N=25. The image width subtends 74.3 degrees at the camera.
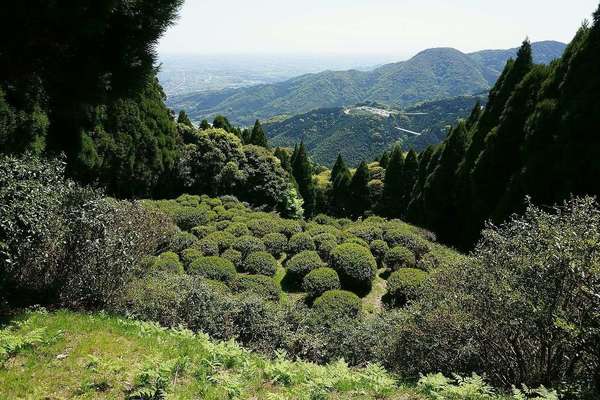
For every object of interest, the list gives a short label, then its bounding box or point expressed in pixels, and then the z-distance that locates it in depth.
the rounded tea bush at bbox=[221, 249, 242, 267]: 18.36
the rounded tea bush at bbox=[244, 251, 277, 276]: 18.09
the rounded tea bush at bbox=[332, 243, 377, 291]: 17.38
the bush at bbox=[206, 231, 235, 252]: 19.61
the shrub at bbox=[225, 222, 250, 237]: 21.46
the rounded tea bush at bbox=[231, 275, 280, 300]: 15.65
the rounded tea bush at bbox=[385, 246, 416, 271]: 19.11
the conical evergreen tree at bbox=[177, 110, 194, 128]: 39.31
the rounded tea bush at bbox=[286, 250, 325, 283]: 17.97
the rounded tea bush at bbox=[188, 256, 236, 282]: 16.44
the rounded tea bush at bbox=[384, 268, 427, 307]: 15.88
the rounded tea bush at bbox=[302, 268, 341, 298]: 16.42
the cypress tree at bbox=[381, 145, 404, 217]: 42.16
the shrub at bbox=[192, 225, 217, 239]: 21.55
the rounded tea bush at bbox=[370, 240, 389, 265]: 20.36
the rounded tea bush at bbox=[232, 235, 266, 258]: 19.50
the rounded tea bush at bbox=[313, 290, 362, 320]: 14.20
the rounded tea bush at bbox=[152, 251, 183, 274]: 15.70
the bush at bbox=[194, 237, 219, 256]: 18.89
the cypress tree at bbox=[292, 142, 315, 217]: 48.19
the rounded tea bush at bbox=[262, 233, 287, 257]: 20.56
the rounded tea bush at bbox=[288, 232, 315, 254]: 20.44
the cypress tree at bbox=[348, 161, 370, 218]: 44.22
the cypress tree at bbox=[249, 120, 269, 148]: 49.34
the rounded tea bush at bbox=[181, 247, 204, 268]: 17.64
